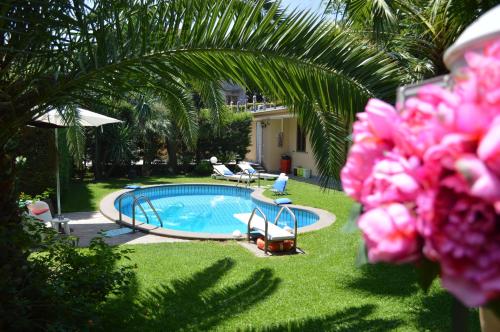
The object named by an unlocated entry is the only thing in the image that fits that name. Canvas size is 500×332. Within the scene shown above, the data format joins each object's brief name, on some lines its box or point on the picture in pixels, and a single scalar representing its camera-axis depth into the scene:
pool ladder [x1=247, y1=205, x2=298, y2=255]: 8.58
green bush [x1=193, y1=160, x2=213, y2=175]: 24.17
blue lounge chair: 16.47
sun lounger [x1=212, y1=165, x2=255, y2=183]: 20.88
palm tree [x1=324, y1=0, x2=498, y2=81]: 5.07
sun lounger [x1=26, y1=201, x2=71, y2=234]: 9.64
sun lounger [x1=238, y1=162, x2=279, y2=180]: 21.68
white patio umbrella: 8.93
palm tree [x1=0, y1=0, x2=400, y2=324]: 3.79
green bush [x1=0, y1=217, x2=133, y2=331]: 3.69
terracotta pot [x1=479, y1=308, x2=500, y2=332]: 1.23
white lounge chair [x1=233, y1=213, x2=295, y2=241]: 8.59
